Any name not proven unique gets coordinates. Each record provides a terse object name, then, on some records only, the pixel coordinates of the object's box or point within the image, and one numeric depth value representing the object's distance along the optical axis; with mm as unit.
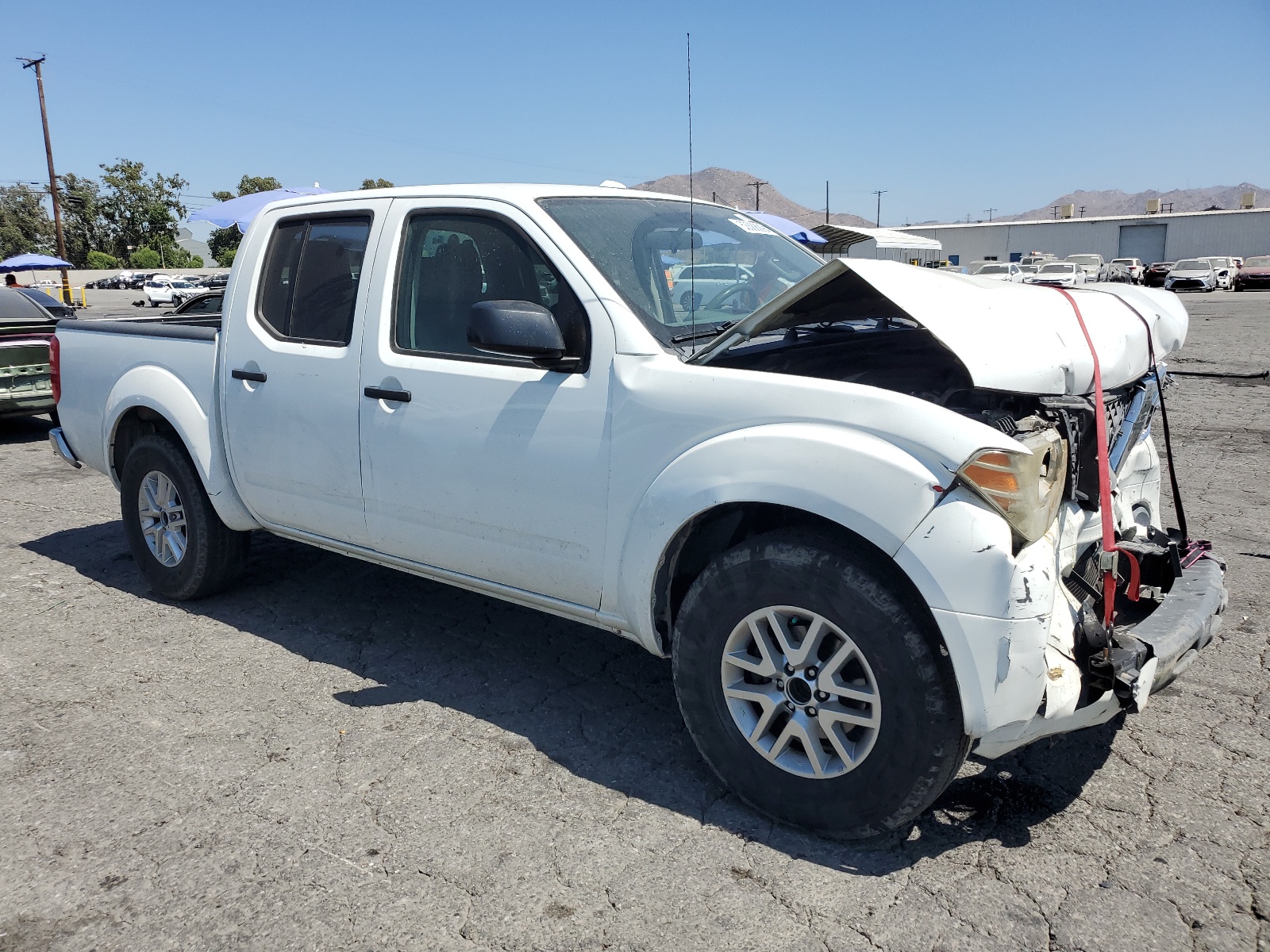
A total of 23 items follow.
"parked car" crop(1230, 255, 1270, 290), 42688
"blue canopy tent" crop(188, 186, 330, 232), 15281
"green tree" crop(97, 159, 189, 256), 77812
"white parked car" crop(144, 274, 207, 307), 46625
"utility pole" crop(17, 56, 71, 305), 47125
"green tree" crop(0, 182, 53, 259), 88000
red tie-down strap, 2750
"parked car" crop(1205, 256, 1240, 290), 43719
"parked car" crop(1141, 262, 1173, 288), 47875
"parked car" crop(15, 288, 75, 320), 11461
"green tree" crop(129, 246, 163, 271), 75062
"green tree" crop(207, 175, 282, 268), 72312
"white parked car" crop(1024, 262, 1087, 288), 40625
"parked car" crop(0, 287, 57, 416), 9758
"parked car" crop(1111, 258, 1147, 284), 46094
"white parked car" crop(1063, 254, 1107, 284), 43344
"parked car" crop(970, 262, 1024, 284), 41469
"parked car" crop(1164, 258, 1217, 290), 42312
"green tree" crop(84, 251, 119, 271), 73062
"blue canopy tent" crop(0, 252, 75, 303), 43062
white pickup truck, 2564
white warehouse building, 72500
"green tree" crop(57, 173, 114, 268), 80562
